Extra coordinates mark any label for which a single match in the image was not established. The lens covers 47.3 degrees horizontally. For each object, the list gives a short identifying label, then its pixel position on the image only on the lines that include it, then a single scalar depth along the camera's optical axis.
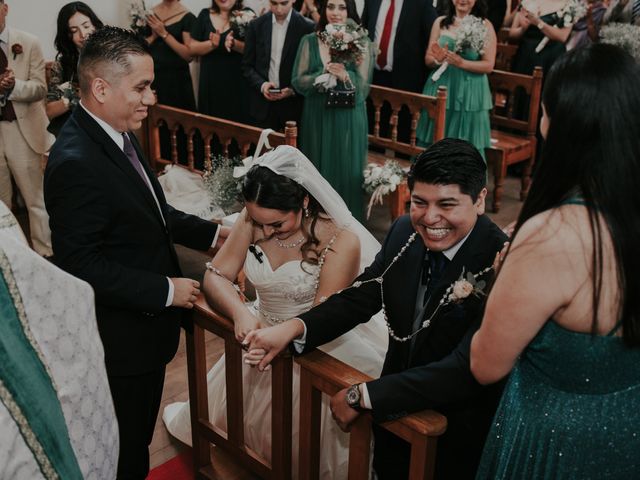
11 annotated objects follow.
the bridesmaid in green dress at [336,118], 5.30
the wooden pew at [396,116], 5.22
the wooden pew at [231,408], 2.36
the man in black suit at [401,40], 6.20
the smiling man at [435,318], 1.92
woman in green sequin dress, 1.44
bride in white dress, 2.71
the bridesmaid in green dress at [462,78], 5.82
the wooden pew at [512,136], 6.04
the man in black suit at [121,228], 2.28
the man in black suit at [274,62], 5.57
